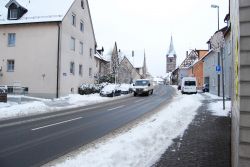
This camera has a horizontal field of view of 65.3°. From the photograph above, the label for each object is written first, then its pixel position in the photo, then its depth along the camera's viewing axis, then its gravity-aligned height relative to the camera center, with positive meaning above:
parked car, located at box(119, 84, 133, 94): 27.92 -0.49
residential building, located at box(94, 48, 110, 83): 29.32 +3.53
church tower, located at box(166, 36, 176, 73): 92.76 +12.94
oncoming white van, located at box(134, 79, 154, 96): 25.18 -0.16
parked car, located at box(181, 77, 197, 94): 27.84 +0.00
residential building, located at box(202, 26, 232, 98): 19.13 +2.15
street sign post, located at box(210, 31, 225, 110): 10.49 +2.43
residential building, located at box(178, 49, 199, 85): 59.93 +6.80
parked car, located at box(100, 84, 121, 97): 22.94 -0.65
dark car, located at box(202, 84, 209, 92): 31.61 -0.31
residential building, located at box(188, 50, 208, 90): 40.10 +3.60
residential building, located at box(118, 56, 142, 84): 45.31 +3.06
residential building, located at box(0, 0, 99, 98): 20.49 +4.15
